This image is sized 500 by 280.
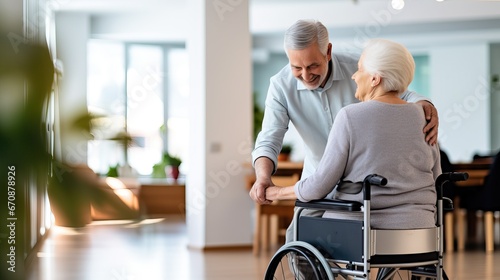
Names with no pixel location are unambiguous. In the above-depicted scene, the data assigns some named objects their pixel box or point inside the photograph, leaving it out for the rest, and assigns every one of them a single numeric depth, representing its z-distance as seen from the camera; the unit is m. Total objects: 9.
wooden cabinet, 18.30
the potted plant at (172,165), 19.05
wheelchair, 3.35
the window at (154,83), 19.53
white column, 11.15
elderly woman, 3.34
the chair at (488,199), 10.67
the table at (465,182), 11.10
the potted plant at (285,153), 12.76
